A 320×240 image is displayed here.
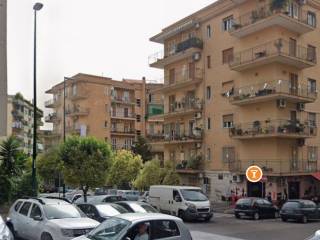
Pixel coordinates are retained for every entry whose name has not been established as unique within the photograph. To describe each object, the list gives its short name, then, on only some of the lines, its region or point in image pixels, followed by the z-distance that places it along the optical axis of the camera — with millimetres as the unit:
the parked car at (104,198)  20476
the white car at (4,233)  8592
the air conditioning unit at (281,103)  27115
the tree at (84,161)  24522
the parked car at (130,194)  27812
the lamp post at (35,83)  17583
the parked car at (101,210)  13718
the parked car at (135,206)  14832
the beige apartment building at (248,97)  27229
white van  20382
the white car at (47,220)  9864
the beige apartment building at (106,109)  53403
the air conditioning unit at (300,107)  28674
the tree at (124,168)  38194
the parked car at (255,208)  21999
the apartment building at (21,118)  67305
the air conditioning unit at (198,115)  32960
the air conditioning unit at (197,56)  33171
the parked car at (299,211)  20967
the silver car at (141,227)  7553
